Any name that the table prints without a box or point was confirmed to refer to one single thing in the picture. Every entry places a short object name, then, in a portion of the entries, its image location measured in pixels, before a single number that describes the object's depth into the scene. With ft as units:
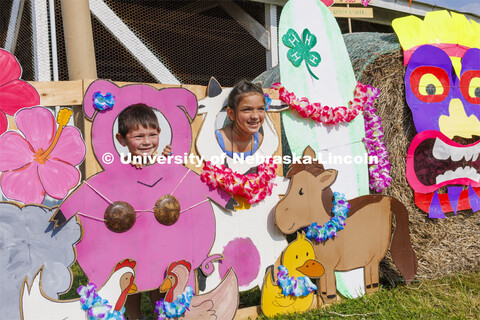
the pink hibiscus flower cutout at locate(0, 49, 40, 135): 7.72
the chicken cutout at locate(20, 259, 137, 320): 7.63
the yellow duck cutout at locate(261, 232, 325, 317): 9.86
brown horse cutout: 10.28
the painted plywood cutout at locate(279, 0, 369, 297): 10.84
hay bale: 12.43
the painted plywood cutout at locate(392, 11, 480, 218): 12.58
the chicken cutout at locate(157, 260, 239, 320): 8.77
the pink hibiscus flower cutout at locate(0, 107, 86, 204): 7.66
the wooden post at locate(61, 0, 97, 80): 12.38
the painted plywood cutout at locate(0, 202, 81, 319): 7.54
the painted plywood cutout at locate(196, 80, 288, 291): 9.48
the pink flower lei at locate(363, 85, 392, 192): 11.82
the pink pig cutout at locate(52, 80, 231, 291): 8.18
